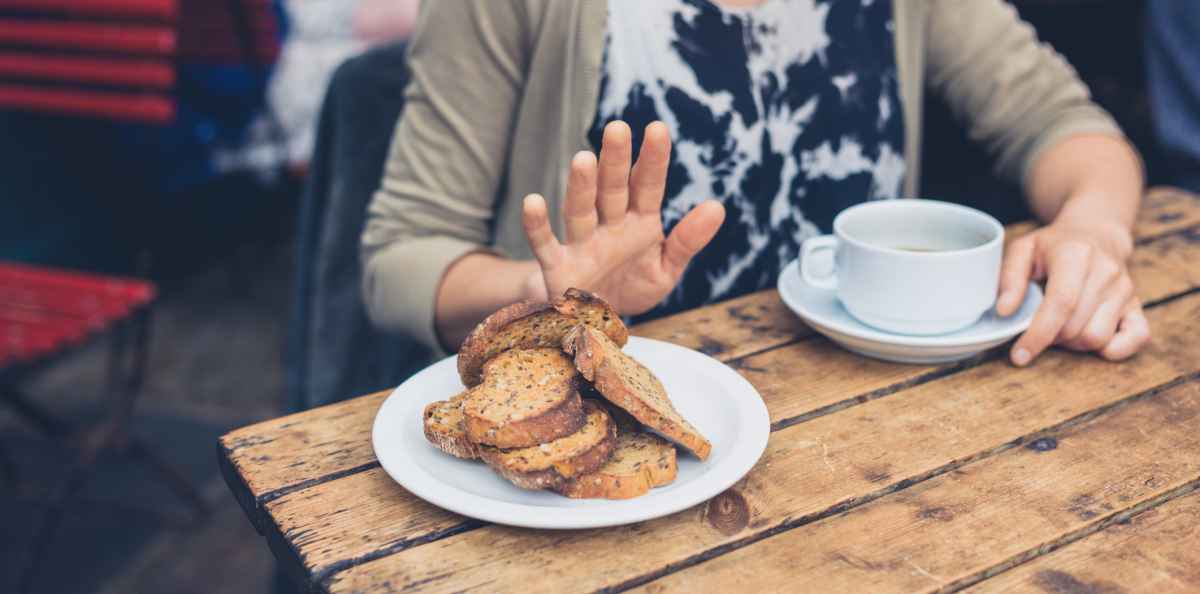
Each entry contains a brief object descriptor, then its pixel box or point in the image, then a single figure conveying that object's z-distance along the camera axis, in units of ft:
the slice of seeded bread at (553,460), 2.64
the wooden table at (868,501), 2.49
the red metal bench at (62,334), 6.41
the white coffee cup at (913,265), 3.38
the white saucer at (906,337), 3.43
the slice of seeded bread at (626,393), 2.76
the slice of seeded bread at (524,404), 2.68
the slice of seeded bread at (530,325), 3.08
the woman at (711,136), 4.27
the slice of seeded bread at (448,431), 2.82
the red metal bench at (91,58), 8.13
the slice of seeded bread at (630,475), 2.66
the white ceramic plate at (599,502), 2.55
